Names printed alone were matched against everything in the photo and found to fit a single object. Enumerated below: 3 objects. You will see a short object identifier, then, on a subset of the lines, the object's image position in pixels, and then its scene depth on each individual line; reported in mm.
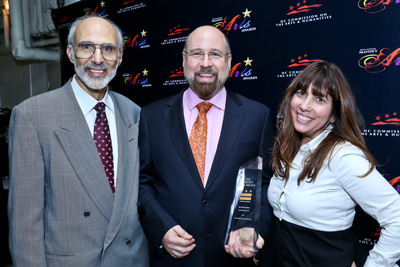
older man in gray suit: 1414
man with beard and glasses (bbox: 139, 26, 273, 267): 1583
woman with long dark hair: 1338
